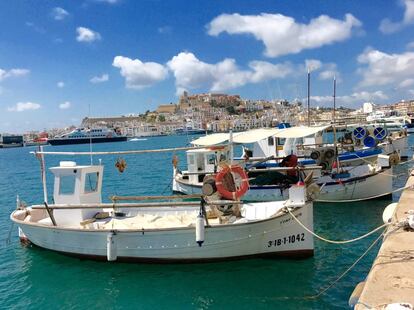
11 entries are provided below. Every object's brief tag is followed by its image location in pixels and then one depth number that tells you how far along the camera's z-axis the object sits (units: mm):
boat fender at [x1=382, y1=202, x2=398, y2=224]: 9570
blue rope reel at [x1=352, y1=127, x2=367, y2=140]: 29781
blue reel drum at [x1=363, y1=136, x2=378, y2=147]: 28047
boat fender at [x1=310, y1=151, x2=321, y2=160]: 21703
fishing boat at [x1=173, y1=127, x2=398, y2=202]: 20922
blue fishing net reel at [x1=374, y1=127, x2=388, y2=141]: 32406
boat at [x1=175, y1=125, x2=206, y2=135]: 191375
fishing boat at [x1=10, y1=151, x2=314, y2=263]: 11961
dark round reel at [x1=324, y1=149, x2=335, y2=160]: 21797
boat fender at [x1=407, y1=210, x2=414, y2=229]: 7520
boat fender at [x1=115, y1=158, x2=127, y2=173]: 14844
